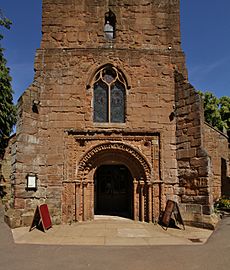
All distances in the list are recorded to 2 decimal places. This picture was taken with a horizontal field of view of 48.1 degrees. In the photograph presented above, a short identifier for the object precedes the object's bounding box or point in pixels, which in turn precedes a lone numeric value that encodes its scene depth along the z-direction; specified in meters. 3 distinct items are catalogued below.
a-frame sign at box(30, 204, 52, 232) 8.17
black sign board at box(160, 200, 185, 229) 8.59
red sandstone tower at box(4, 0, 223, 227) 9.31
